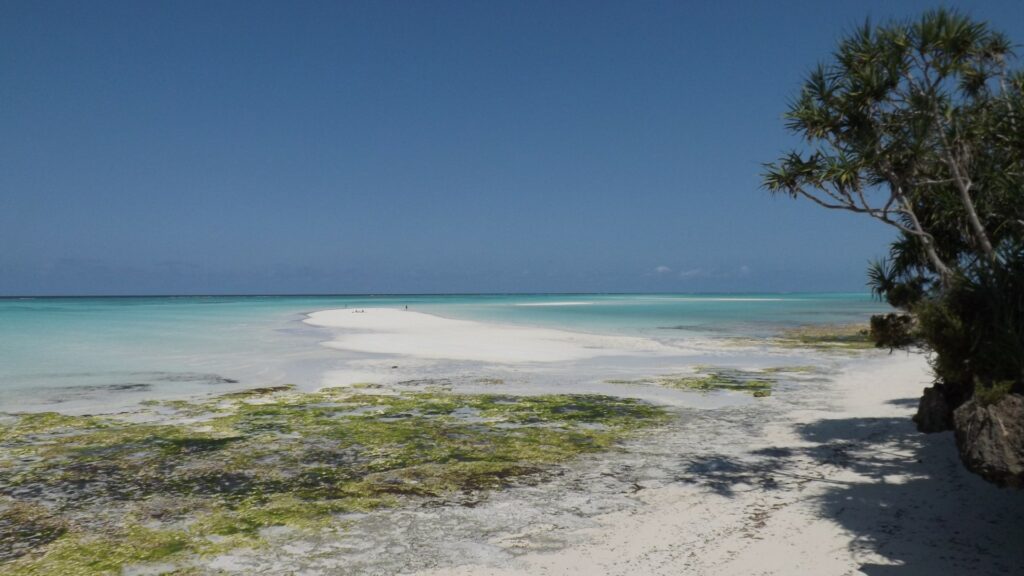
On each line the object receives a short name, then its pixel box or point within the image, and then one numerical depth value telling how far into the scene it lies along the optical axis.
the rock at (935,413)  9.53
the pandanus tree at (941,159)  6.66
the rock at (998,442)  5.20
